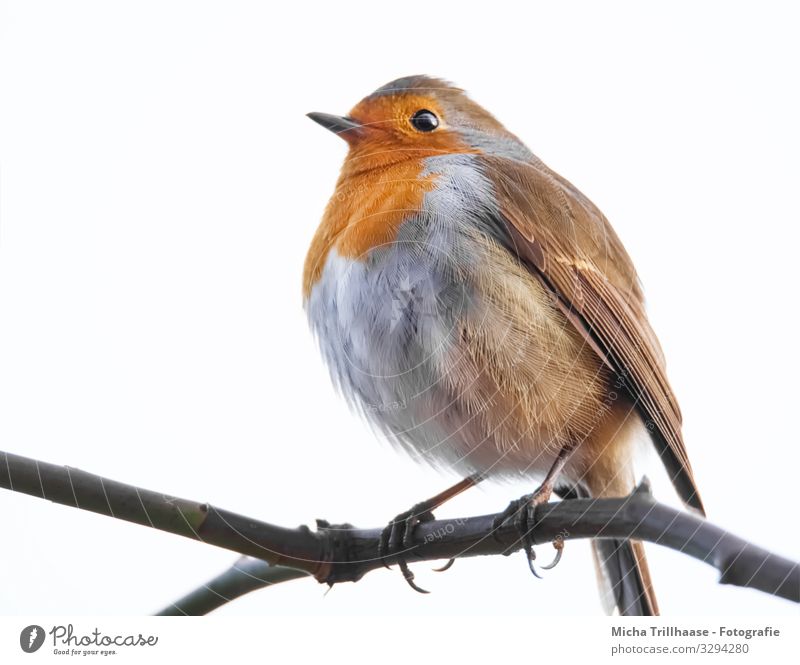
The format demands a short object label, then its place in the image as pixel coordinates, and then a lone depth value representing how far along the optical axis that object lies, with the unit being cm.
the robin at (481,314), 298
